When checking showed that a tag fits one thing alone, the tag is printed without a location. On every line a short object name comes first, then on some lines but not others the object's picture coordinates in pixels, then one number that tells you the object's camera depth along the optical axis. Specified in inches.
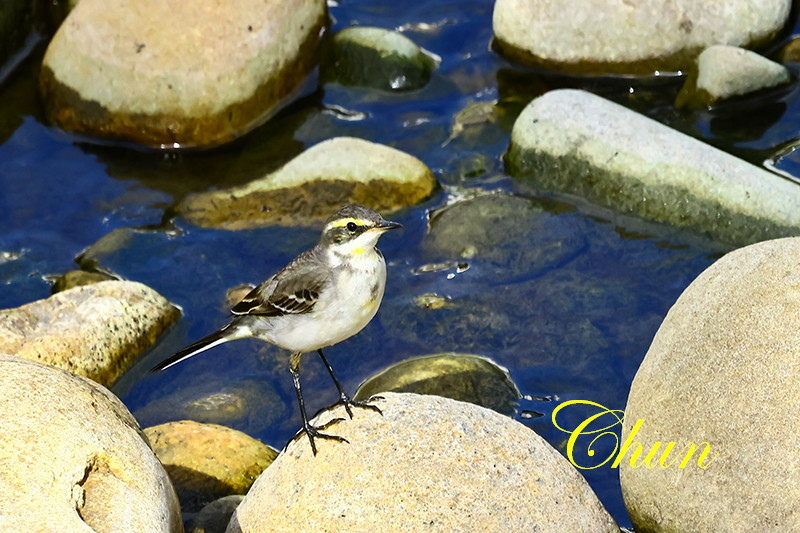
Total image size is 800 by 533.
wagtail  502.0
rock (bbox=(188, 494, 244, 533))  548.4
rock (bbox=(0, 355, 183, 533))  409.7
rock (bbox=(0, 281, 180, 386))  669.3
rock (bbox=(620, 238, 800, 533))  462.6
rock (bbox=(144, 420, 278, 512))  588.1
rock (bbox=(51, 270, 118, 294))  784.3
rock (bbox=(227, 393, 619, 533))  440.1
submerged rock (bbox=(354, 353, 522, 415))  647.8
